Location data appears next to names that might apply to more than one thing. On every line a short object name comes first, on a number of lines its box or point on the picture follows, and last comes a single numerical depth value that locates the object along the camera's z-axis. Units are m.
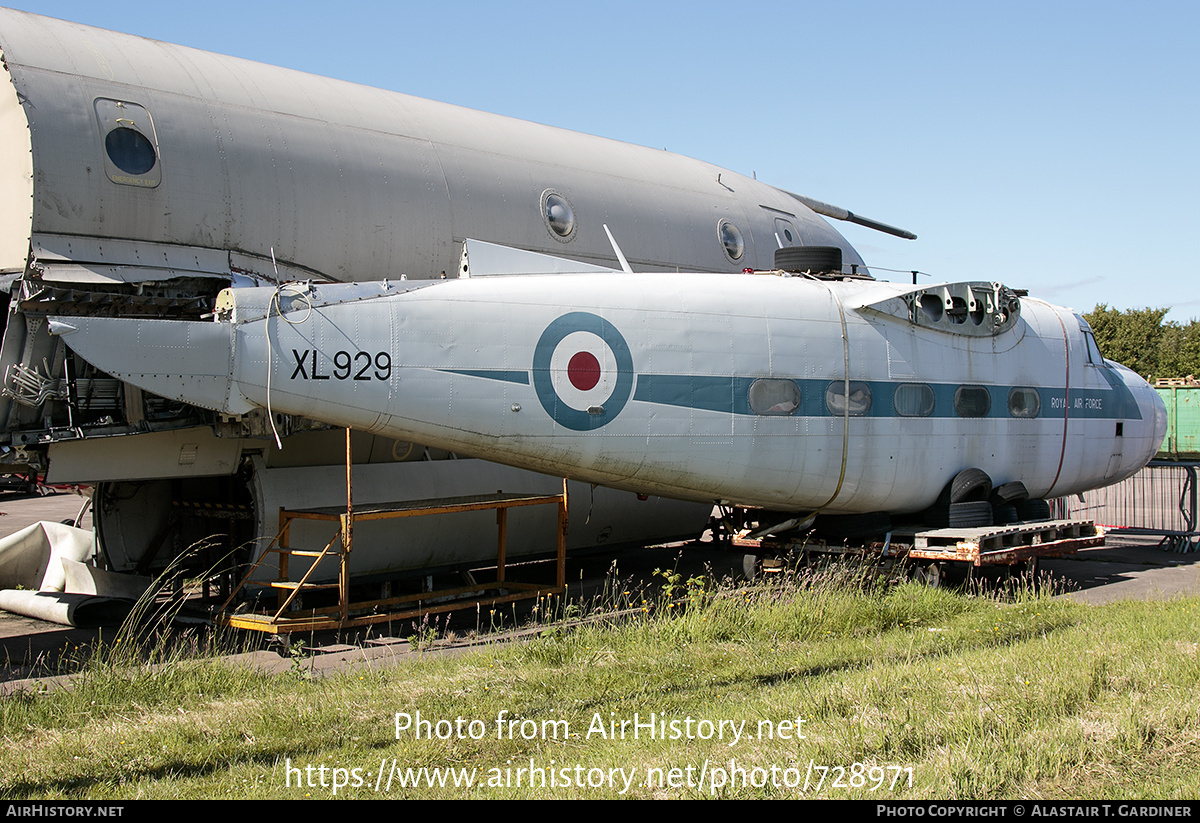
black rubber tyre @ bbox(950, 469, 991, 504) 13.06
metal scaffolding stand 10.48
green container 39.78
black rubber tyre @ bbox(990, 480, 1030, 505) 13.52
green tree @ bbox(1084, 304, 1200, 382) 63.00
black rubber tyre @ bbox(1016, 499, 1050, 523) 13.88
